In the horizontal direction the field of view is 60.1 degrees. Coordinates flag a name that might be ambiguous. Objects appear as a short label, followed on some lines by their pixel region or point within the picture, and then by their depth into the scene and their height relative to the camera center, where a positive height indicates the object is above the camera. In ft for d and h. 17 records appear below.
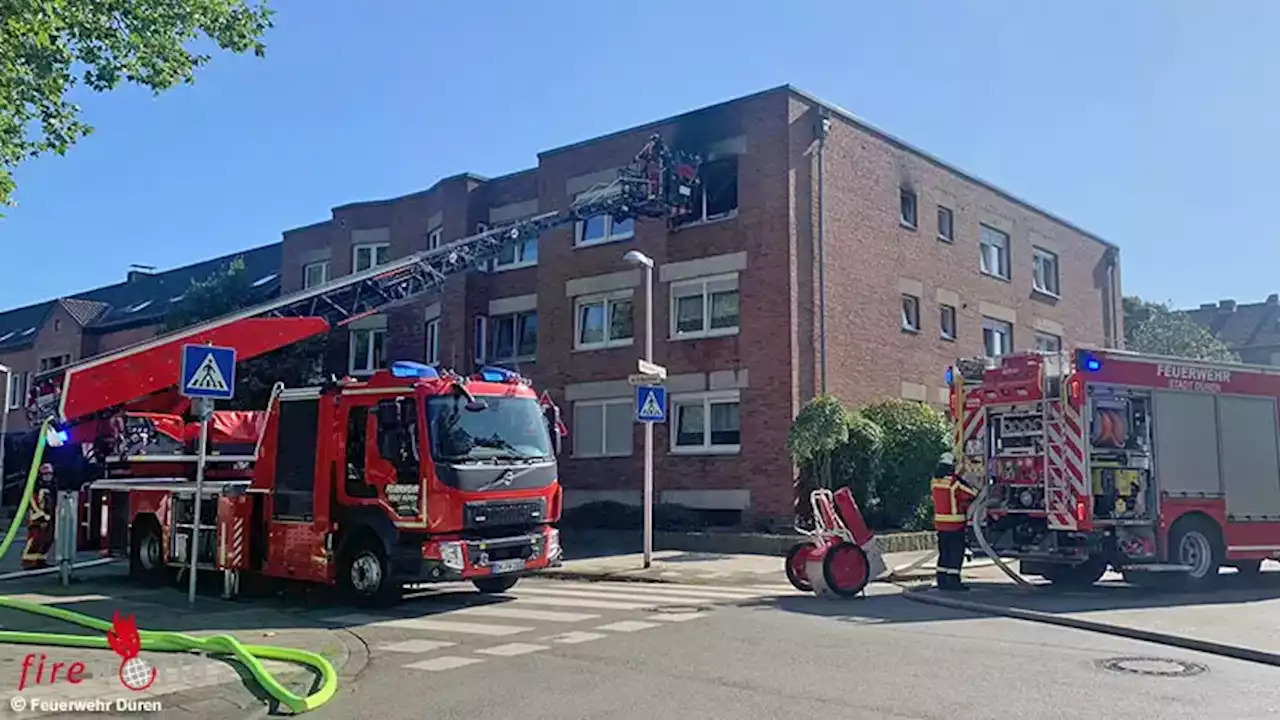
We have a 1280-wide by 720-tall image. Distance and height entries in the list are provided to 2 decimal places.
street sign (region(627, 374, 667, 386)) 62.88 +5.68
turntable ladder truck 41.37 +0.20
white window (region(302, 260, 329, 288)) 119.34 +21.94
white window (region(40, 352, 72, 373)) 161.38 +16.54
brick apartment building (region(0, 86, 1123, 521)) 80.53 +15.75
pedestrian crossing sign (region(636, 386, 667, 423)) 61.11 +4.17
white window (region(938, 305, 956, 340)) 97.35 +14.24
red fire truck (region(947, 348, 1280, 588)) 47.24 +0.94
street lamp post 61.16 +1.46
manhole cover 28.25 -4.74
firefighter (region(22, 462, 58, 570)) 54.80 -2.21
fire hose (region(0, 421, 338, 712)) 25.68 -4.87
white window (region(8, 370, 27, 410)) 152.15 +12.26
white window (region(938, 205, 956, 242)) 98.12 +22.96
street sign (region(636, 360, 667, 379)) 62.34 +6.22
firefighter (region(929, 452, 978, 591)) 47.24 -1.52
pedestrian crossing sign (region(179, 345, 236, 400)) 40.73 +3.85
